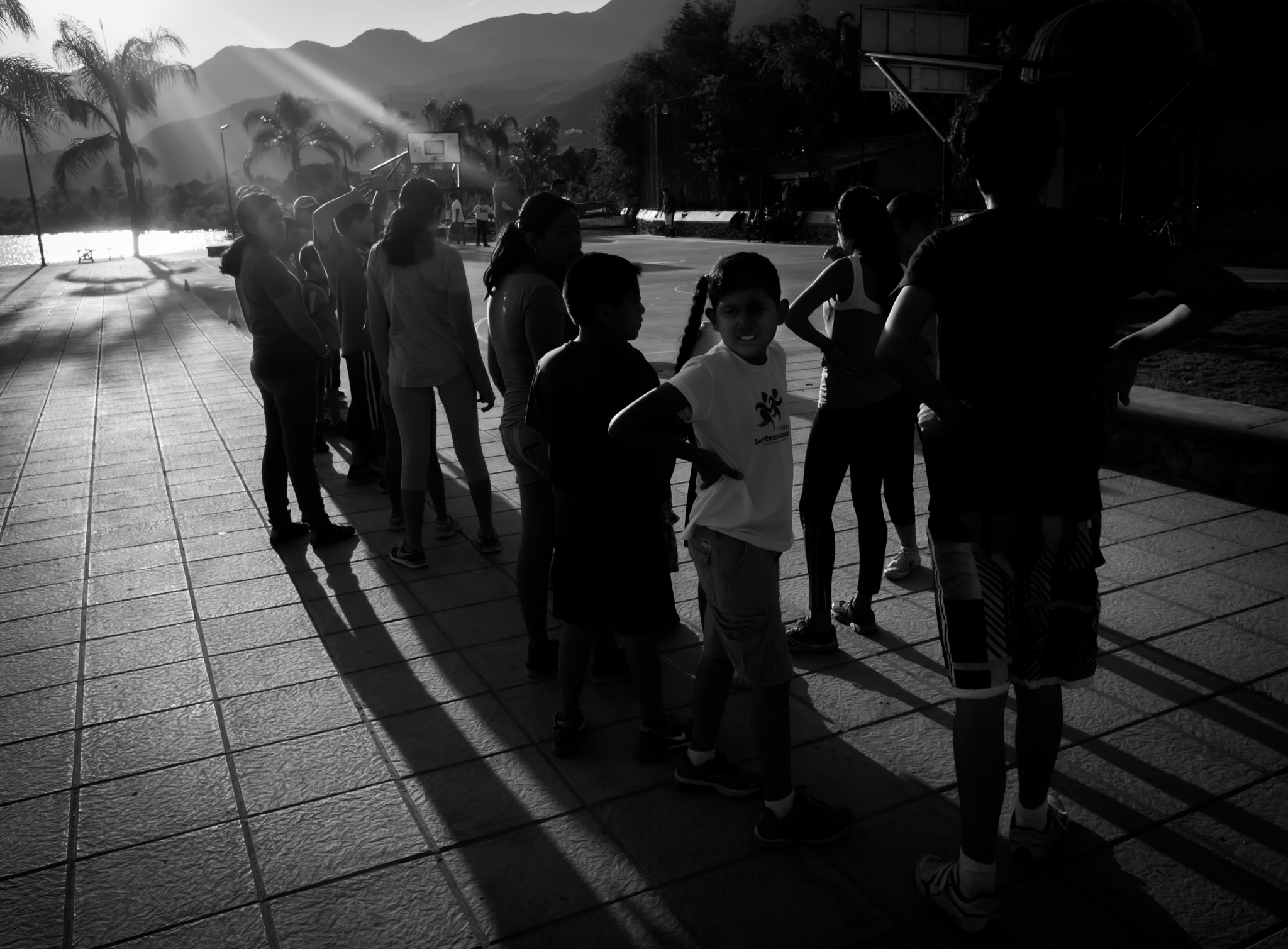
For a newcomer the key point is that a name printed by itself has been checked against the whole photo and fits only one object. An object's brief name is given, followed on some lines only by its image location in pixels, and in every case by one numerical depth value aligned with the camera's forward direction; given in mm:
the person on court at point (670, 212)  39469
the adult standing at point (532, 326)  3588
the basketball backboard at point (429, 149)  47125
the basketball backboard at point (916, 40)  17312
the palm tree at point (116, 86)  37594
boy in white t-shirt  2541
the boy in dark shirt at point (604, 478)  2914
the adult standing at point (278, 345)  5008
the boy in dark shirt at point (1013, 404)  2164
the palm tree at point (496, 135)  67062
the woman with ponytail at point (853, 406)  3754
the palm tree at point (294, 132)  54250
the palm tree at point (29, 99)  25469
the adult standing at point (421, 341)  4672
